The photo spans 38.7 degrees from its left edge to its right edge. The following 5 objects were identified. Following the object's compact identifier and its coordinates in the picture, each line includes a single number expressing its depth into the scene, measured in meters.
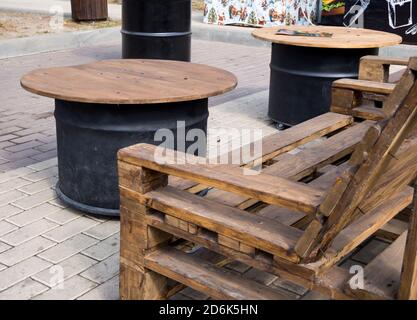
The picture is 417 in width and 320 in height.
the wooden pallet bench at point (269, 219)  1.66
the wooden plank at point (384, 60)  3.80
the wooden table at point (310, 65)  4.81
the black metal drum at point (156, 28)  6.34
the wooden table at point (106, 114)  3.13
